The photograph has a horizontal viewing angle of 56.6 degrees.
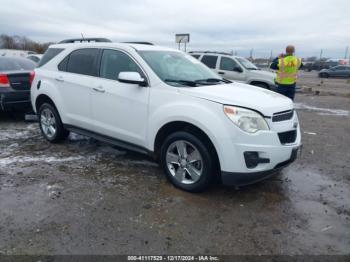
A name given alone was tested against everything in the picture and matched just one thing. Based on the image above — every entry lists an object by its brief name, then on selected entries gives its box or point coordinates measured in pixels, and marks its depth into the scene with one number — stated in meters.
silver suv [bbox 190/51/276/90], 11.20
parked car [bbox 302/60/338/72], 43.25
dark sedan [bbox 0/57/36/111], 7.10
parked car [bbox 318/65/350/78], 32.05
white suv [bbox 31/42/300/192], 3.57
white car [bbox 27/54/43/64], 16.69
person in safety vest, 8.54
